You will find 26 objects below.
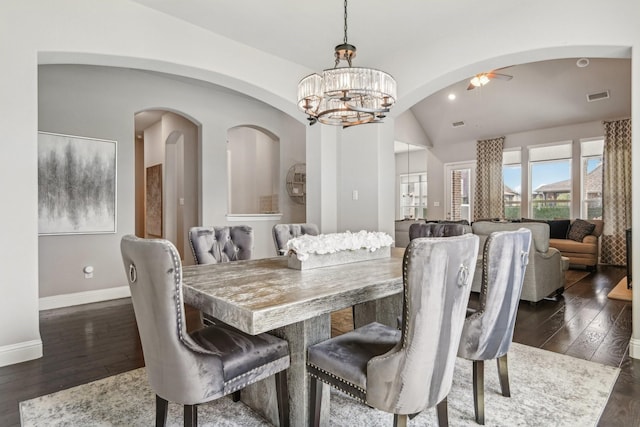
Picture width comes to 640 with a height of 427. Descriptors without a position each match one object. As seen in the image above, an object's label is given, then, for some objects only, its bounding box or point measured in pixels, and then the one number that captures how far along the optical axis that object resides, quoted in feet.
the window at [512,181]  27.48
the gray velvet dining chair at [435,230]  9.39
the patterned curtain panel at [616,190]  21.72
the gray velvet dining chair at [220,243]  8.68
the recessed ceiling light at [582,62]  18.98
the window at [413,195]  36.17
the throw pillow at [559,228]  23.43
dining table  4.41
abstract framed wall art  13.00
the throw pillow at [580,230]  21.50
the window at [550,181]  25.14
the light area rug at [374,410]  6.02
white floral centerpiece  6.81
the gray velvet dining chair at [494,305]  5.65
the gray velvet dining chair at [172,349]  4.32
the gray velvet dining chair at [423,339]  4.08
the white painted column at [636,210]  8.52
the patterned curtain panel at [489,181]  27.45
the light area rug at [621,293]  13.92
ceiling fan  18.19
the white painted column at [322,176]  15.23
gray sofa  13.02
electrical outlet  13.89
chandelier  7.59
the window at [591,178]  23.65
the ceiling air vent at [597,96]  21.04
